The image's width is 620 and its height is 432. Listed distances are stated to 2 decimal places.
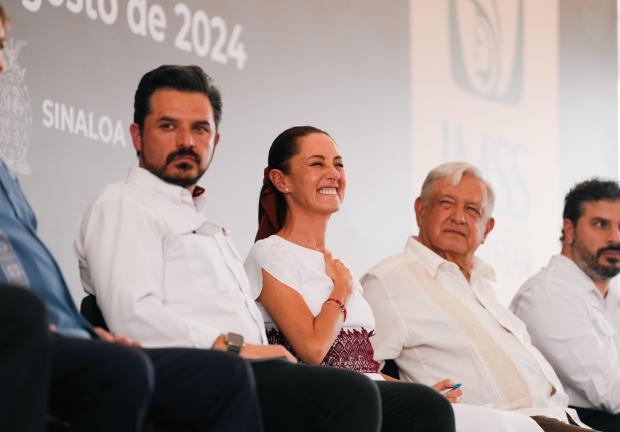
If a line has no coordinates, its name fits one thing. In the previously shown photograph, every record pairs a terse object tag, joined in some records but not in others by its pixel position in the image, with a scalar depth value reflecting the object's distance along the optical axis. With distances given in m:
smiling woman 5.94
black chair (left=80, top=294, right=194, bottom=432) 5.30
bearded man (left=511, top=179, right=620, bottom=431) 8.31
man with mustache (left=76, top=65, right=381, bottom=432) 5.14
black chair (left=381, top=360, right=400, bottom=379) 7.41
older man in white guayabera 7.38
